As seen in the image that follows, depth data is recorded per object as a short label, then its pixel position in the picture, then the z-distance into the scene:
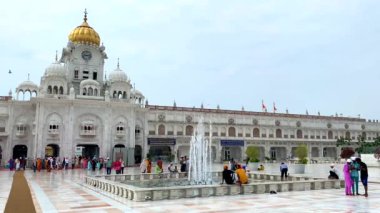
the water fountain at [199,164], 20.46
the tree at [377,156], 28.56
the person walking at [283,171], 18.64
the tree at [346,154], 45.87
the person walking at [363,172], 12.10
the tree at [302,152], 42.36
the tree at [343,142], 54.27
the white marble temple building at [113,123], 36.56
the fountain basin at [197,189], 11.19
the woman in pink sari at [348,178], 12.44
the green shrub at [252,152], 42.27
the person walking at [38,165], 29.08
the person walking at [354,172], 12.26
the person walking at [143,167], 22.38
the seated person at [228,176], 13.41
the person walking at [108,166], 22.42
